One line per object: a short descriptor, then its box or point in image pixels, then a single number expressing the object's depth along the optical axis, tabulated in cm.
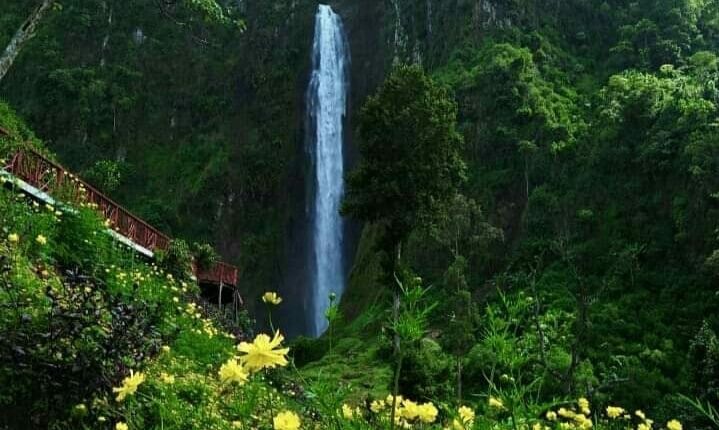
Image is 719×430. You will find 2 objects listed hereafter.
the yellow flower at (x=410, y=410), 191
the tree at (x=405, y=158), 1753
